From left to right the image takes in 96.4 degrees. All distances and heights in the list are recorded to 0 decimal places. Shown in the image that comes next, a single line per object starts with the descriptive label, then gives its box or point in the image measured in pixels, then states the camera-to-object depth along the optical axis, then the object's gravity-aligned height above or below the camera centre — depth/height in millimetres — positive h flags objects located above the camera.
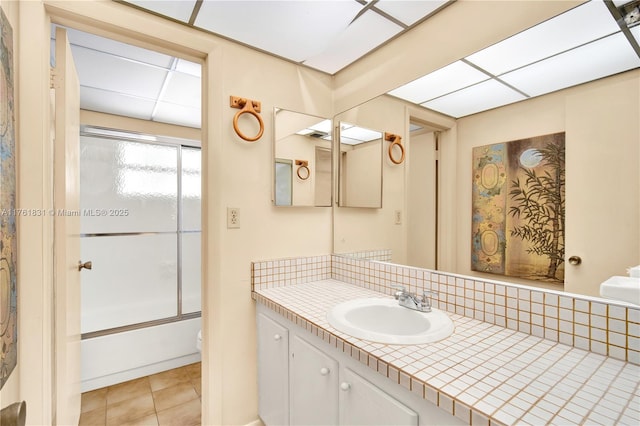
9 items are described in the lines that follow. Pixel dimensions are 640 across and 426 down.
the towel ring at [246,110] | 1496 +549
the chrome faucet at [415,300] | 1215 -386
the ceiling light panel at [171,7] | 1231 +911
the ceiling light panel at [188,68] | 1768 +925
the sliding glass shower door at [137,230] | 2545 -170
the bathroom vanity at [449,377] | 647 -436
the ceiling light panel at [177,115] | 2449 +903
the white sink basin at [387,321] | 965 -430
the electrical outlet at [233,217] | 1517 -24
